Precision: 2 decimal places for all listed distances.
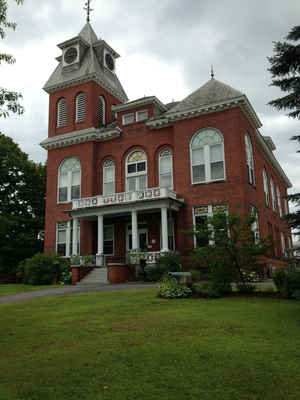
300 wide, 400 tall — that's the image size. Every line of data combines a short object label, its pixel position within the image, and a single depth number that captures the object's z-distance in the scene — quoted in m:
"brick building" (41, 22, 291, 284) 24.86
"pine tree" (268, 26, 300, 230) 10.38
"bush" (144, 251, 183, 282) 21.75
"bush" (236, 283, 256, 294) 13.27
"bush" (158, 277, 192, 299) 12.70
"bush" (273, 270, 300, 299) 11.78
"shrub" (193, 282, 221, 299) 12.31
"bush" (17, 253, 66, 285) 24.75
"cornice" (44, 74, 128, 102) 31.56
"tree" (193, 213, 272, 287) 12.98
